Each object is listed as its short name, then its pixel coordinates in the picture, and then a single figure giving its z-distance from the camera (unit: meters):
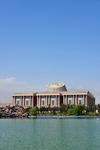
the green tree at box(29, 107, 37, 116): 100.92
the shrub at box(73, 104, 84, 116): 92.54
